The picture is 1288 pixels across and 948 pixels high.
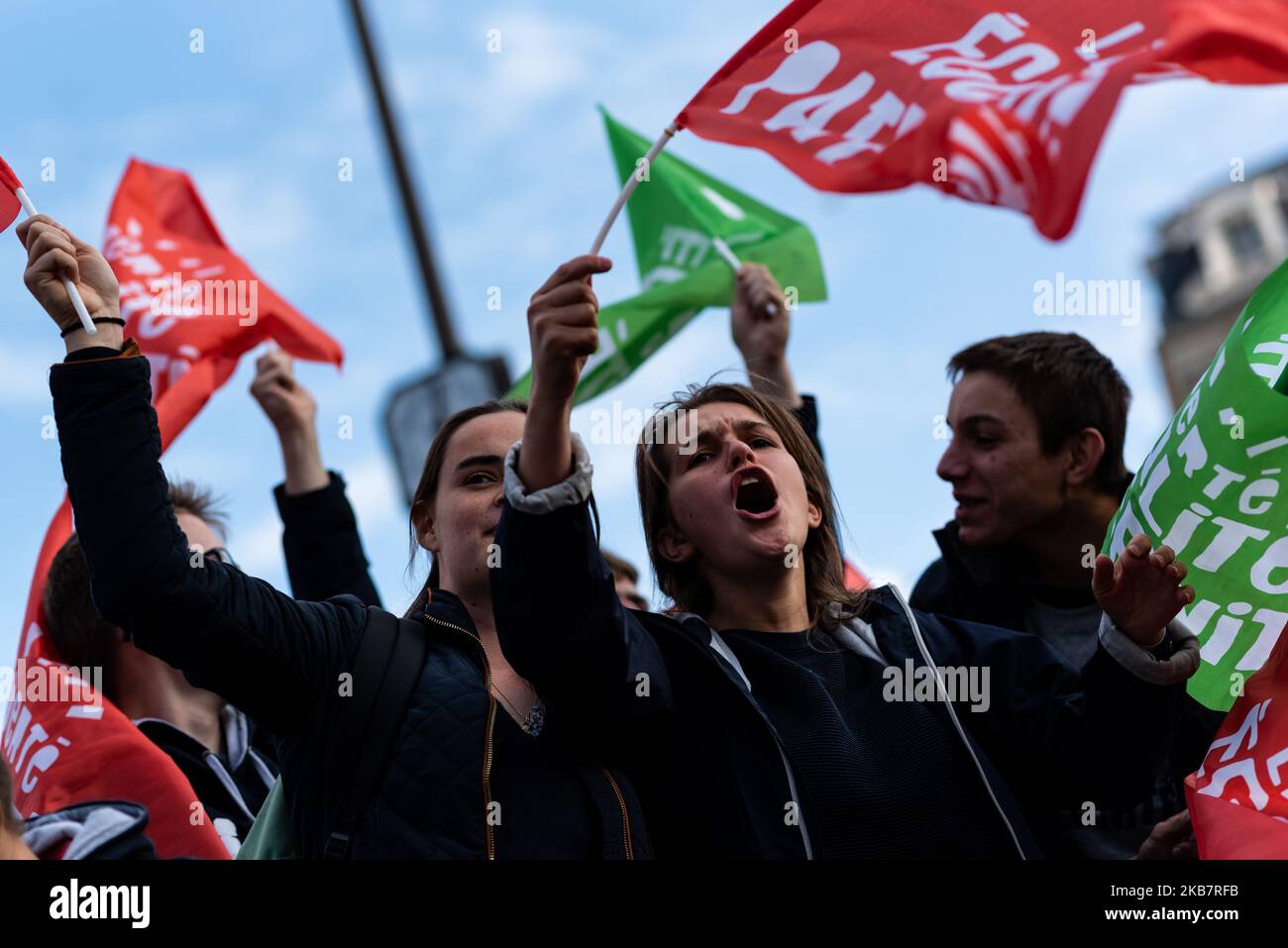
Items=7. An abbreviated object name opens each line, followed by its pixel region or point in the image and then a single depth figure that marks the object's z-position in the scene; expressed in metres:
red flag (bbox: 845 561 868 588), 5.19
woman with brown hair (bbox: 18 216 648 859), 2.63
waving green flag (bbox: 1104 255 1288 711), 3.04
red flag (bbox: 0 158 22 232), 3.30
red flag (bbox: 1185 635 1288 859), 2.76
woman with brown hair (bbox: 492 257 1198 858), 2.68
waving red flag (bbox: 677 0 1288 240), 3.61
